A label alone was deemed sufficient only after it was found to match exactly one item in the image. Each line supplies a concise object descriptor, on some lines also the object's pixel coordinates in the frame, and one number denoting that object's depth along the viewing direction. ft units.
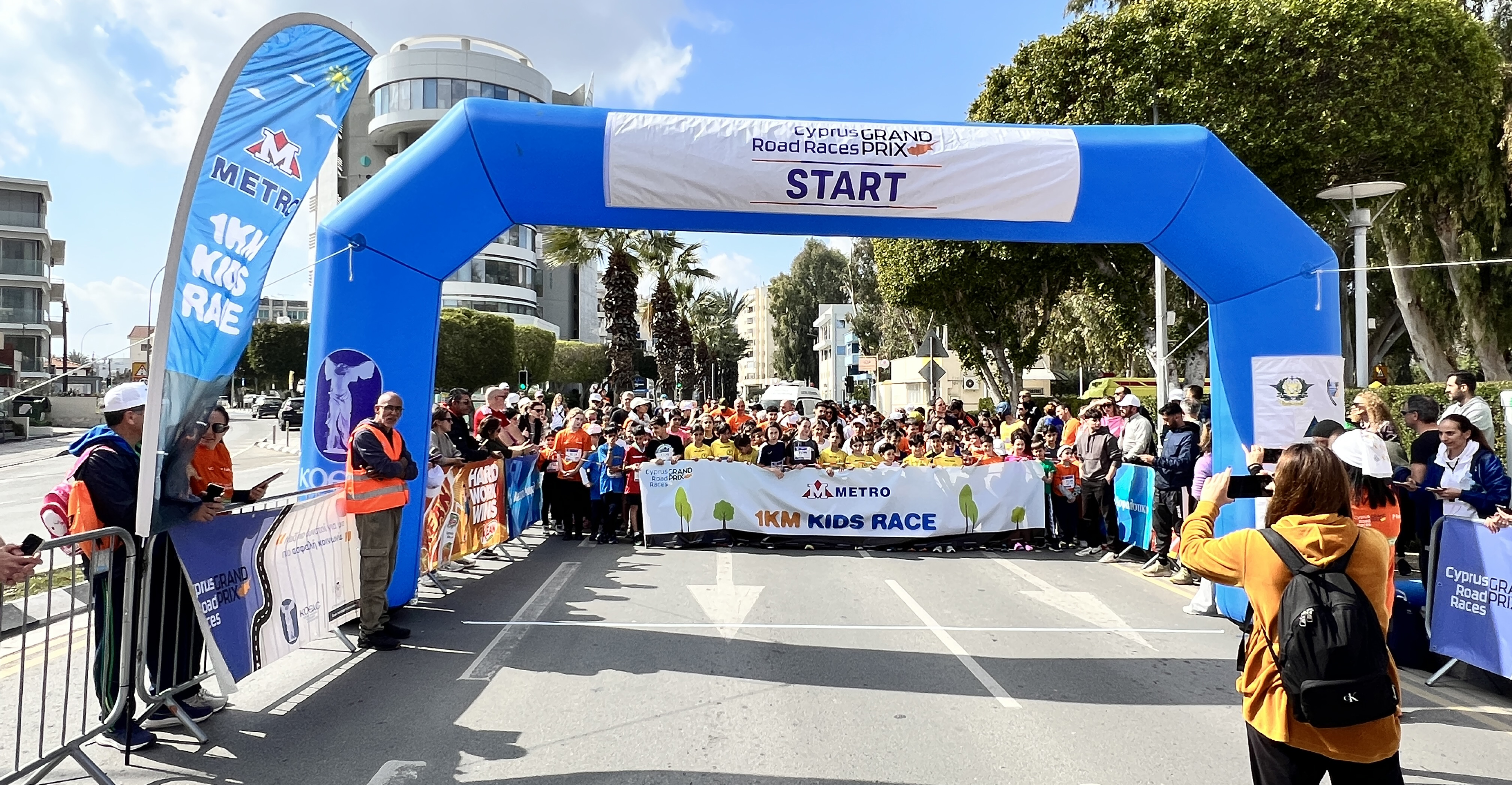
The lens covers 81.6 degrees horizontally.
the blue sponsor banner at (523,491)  36.14
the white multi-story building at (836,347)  184.96
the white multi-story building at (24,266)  199.00
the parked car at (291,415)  106.11
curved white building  214.48
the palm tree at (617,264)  78.02
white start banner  22.77
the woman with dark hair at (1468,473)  19.16
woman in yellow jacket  8.54
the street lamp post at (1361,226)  46.65
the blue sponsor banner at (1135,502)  33.65
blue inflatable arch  22.00
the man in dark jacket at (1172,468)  29.68
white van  135.23
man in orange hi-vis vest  20.25
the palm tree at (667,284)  90.74
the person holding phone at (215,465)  17.66
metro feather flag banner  14.42
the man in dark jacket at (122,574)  14.26
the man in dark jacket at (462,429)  31.83
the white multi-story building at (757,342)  438.16
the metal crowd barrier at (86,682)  12.71
